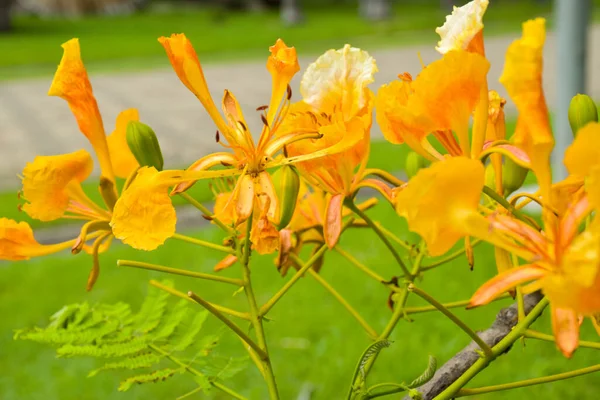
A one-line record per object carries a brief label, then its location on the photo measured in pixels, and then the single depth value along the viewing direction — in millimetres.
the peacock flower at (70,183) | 777
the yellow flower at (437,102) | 696
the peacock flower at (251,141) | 747
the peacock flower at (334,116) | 760
